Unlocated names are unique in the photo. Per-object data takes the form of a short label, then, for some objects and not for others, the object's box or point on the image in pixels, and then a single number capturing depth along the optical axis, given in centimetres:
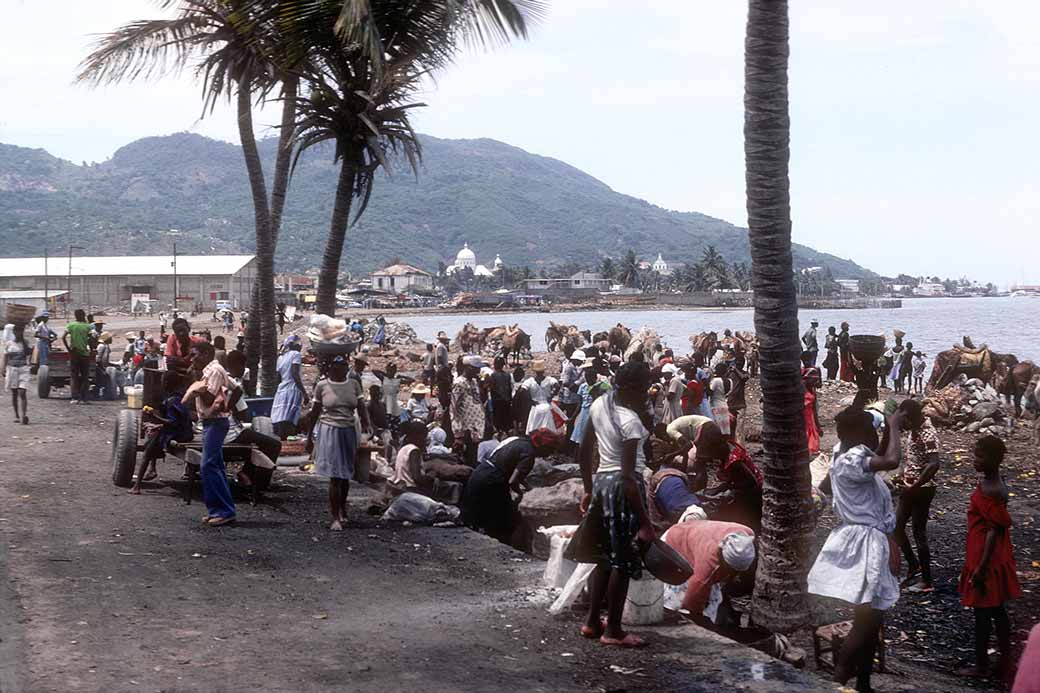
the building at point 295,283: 13938
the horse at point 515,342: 4588
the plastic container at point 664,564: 592
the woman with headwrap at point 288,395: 1306
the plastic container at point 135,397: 1171
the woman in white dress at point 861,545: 544
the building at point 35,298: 7194
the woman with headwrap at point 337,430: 901
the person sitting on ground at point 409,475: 1061
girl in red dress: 632
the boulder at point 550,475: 1138
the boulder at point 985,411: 2078
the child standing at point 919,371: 2905
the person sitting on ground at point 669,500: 732
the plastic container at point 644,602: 637
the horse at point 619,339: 3937
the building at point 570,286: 16450
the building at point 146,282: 8681
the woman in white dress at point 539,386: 1625
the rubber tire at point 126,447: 1046
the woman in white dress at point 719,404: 1491
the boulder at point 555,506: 927
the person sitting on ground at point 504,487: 911
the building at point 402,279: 18075
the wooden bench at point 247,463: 981
